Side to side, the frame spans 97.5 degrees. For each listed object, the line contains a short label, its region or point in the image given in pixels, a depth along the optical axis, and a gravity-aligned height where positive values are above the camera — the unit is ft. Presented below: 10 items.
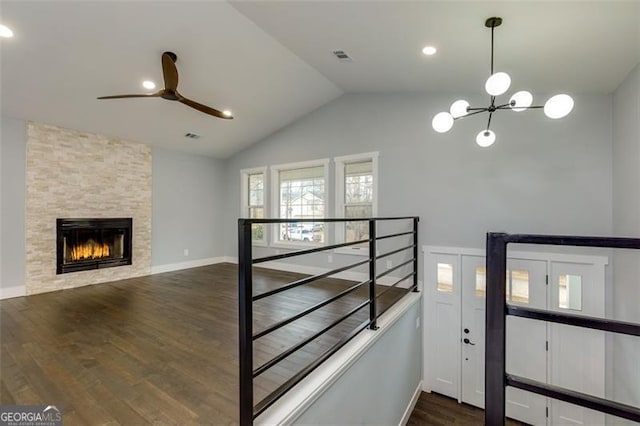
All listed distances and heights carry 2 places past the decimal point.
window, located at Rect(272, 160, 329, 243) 18.60 +1.11
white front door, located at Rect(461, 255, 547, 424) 11.62 -5.28
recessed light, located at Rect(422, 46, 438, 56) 9.32 +5.54
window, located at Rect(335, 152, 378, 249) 16.46 +1.30
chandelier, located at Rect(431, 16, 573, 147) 6.38 +2.84
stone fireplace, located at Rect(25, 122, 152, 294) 14.58 +0.33
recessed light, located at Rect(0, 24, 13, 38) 9.14 +6.00
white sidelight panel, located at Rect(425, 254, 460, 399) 13.20 -5.32
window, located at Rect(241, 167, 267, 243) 21.76 +1.31
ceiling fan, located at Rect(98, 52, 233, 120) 9.78 +4.77
